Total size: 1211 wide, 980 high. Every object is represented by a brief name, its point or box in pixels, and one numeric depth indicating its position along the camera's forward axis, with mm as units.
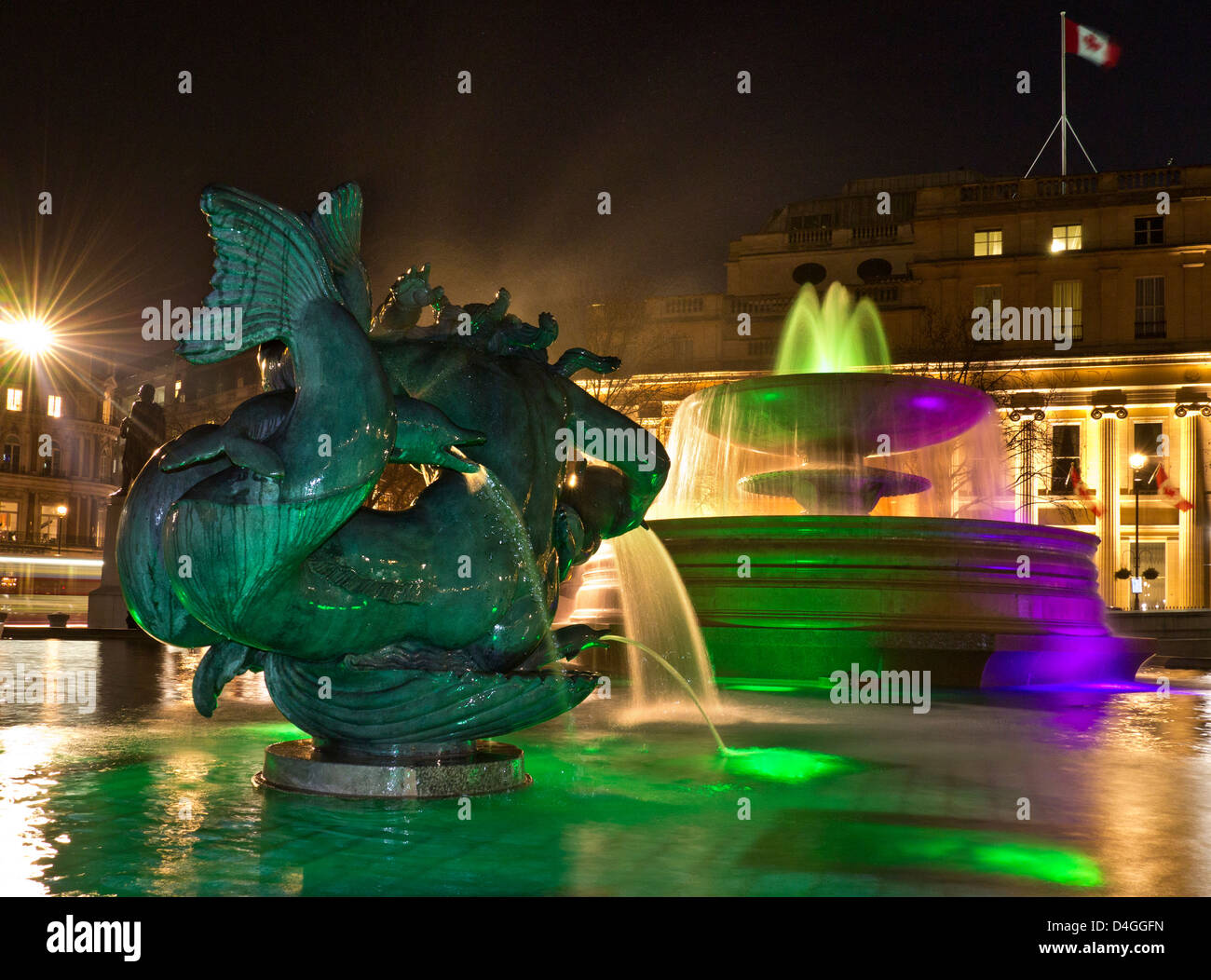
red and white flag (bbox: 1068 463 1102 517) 41875
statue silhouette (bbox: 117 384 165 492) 17703
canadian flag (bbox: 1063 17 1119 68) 42312
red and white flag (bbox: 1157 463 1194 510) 43875
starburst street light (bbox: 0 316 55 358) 71244
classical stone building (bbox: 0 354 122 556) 81188
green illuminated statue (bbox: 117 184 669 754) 4074
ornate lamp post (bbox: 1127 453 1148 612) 39356
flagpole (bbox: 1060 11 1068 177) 43050
